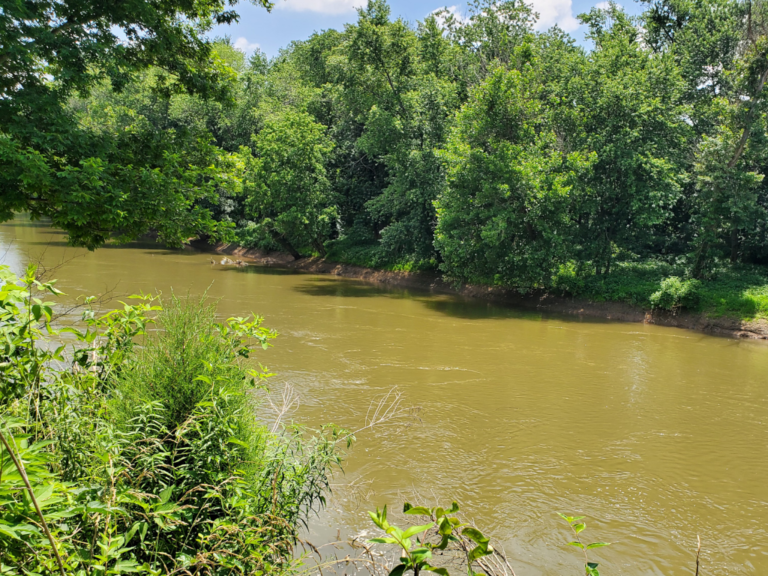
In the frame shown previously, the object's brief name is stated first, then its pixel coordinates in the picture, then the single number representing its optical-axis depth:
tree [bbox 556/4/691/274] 21.20
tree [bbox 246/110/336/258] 30.94
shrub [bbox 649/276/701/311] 19.55
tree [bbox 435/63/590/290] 21.11
